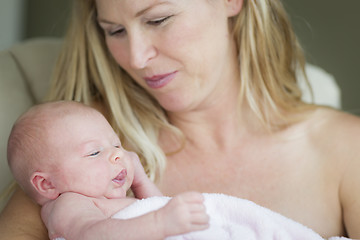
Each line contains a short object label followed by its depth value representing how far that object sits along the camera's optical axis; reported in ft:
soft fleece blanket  4.28
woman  5.38
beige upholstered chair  6.11
